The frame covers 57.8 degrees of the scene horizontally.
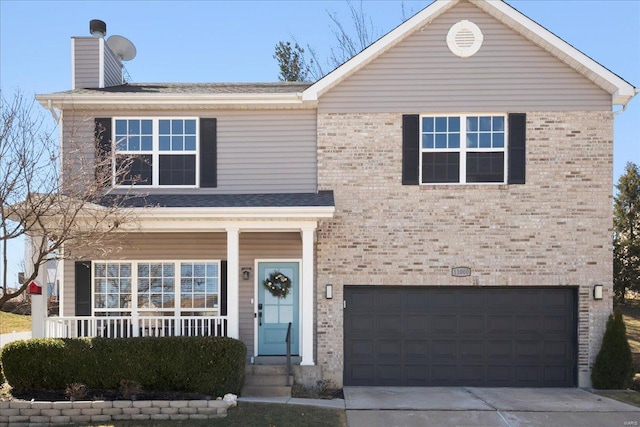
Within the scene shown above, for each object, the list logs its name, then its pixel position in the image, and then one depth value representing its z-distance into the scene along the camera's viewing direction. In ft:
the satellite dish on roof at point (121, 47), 48.52
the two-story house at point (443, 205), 38.45
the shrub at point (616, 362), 36.99
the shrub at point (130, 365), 32.60
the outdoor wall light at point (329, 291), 38.45
